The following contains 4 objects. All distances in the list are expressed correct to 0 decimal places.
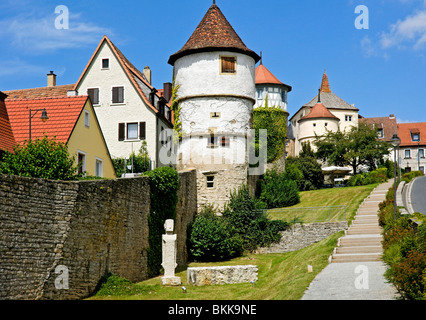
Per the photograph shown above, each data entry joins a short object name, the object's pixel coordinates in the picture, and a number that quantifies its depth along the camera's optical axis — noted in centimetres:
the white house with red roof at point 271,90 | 5816
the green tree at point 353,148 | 6461
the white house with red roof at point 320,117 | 7656
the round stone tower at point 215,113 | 3991
